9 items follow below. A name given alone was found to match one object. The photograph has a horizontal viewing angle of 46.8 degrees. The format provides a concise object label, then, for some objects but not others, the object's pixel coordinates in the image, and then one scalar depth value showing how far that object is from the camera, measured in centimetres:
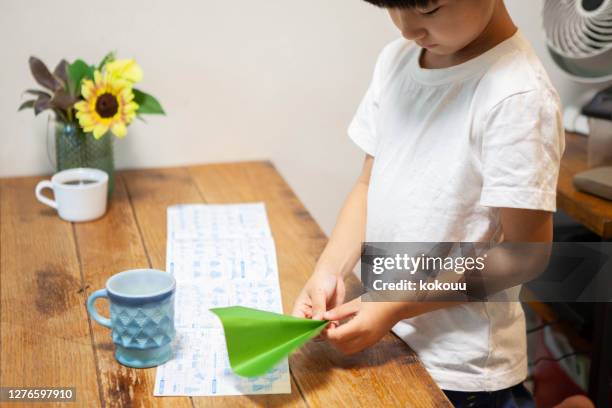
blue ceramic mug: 81
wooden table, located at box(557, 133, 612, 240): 126
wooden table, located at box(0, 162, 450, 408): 81
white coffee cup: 125
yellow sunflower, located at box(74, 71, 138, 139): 125
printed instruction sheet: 83
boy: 83
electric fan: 140
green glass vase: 131
